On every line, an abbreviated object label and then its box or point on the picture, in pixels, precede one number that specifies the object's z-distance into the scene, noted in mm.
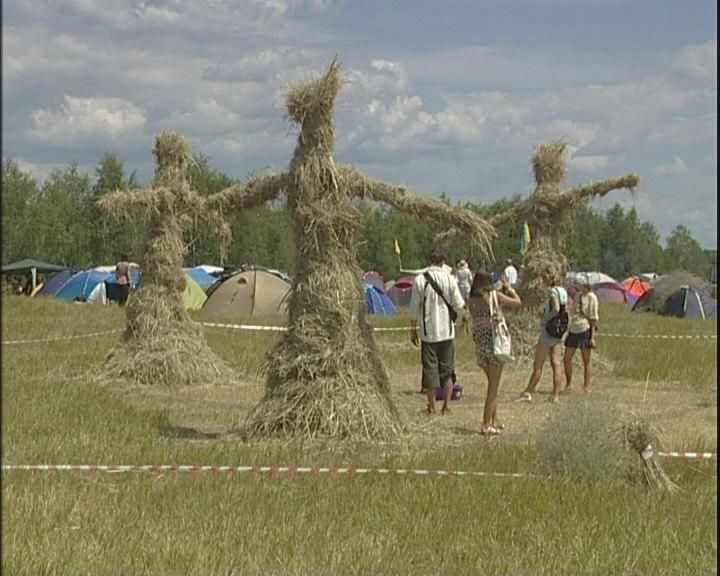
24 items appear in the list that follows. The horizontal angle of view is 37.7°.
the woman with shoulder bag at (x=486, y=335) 10641
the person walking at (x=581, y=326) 14258
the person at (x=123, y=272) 25194
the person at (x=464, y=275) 23328
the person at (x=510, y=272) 21453
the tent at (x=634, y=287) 53053
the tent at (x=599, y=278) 54631
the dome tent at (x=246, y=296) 29766
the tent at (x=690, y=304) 34719
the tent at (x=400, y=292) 44125
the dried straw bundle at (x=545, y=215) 18391
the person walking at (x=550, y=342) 13484
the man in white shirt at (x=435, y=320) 11695
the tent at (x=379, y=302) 32559
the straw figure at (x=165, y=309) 14711
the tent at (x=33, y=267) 38406
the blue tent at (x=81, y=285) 36750
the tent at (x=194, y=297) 32844
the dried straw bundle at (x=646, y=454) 7582
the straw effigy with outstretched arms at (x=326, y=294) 9750
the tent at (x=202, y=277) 43281
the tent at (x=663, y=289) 37094
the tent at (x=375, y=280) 38656
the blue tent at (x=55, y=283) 38594
